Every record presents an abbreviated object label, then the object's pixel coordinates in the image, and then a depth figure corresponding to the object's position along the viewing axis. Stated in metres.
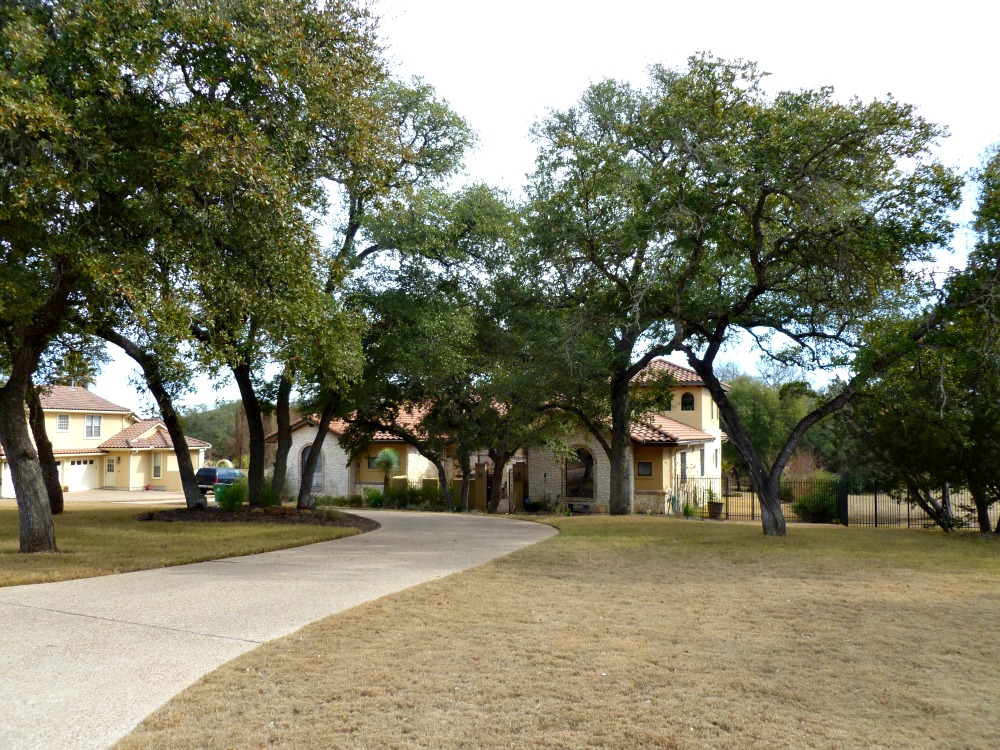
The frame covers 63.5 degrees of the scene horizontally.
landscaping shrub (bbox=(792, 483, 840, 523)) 25.38
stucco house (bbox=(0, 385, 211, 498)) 43.50
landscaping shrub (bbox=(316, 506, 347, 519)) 19.44
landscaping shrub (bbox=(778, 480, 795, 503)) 32.24
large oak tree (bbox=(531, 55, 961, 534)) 14.08
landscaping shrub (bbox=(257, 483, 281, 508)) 21.05
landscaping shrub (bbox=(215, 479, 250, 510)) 20.70
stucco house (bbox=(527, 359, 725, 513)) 31.41
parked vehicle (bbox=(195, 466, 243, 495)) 41.51
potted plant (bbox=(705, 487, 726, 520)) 28.93
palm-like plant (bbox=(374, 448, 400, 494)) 34.69
